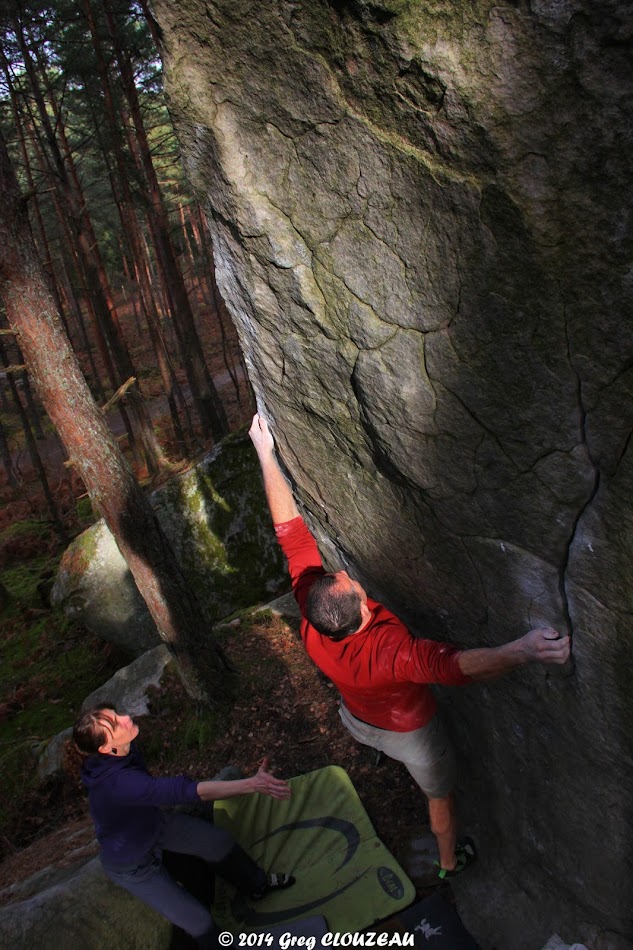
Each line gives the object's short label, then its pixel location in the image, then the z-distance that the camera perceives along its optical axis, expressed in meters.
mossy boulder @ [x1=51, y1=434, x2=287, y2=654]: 7.78
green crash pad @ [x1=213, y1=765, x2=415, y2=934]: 3.85
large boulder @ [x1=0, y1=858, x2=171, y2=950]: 3.47
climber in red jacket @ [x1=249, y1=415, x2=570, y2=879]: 2.67
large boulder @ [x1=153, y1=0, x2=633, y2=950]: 1.91
